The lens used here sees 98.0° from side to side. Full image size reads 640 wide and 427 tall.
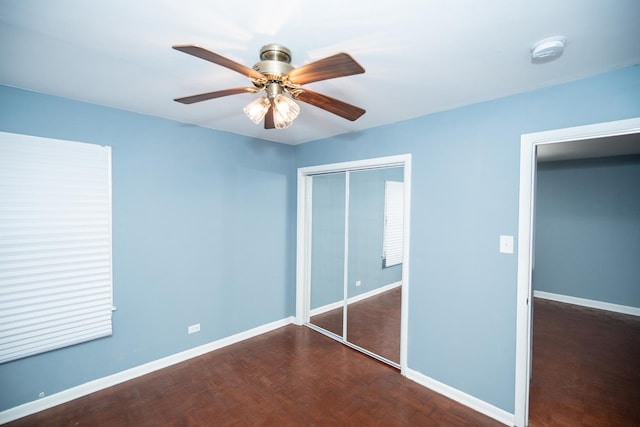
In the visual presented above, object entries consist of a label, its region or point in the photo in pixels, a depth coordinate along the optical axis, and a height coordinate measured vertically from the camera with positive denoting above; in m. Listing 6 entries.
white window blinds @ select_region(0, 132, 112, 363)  2.06 -0.30
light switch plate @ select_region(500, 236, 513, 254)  2.12 -0.26
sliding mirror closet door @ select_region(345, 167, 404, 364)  3.05 -0.61
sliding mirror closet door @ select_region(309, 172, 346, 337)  3.53 -0.56
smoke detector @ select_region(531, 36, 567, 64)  1.42 +0.86
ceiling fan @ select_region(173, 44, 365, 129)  1.11 +0.59
